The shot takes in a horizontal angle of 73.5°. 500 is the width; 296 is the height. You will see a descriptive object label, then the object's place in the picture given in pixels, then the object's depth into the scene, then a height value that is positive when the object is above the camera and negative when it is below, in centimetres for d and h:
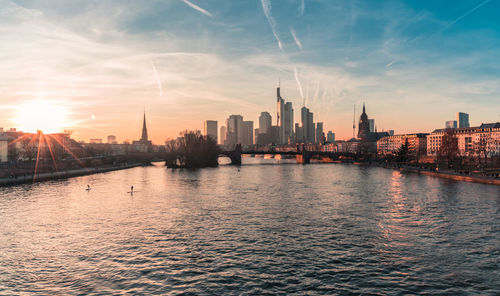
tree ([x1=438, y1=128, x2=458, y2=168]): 12169 +113
